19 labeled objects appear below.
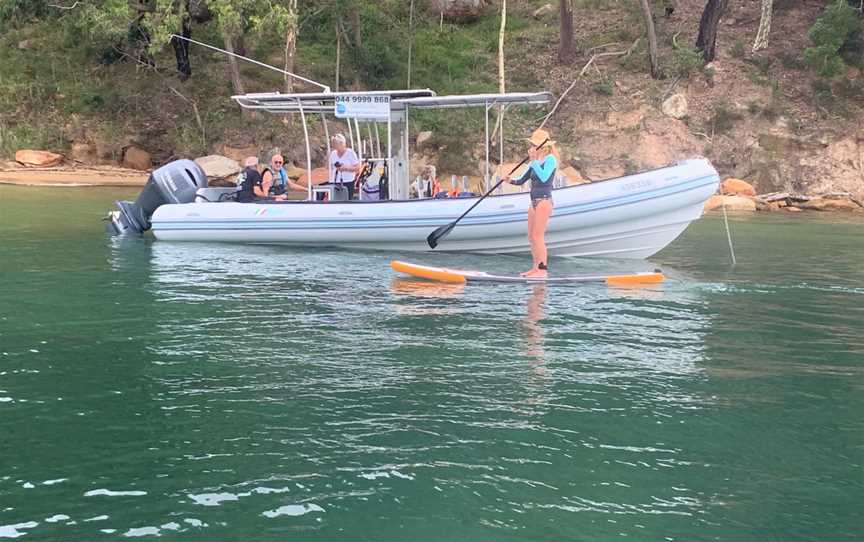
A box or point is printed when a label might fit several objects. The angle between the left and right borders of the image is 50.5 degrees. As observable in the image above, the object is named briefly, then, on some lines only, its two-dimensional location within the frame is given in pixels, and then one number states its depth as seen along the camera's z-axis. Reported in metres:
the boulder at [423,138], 26.69
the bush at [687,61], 28.56
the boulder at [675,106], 28.19
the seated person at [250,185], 14.10
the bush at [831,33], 27.05
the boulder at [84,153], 28.12
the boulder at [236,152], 27.98
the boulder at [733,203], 23.33
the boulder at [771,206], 24.25
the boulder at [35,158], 26.75
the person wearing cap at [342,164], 13.66
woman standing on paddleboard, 11.02
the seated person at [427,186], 13.79
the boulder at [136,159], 28.16
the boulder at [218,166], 25.56
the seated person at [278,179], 14.13
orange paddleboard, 10.70
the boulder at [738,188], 25.12
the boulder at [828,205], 24.38
